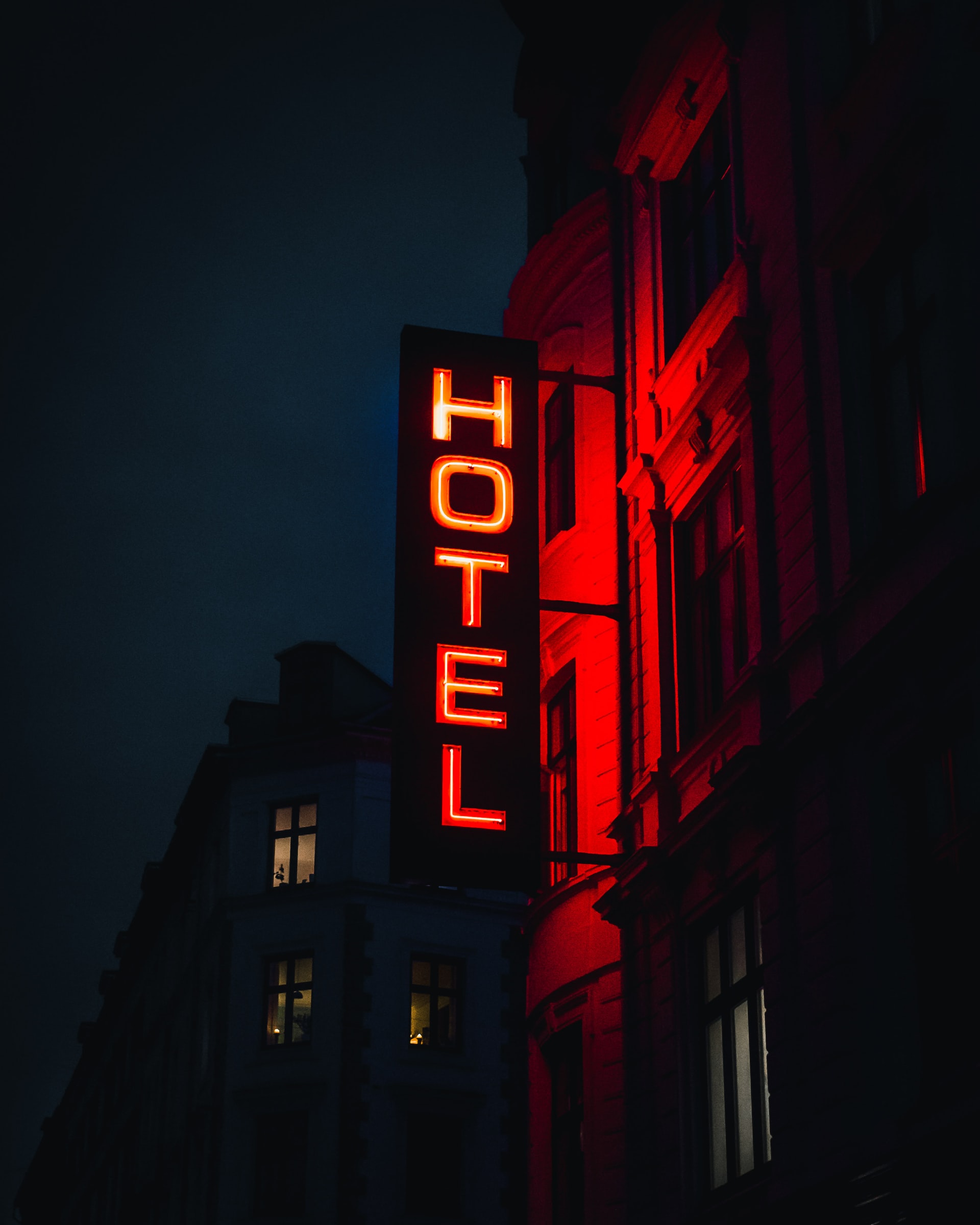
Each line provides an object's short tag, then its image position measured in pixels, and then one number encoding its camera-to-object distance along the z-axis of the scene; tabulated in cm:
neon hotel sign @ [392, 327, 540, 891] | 1688
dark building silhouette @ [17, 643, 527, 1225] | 3991
